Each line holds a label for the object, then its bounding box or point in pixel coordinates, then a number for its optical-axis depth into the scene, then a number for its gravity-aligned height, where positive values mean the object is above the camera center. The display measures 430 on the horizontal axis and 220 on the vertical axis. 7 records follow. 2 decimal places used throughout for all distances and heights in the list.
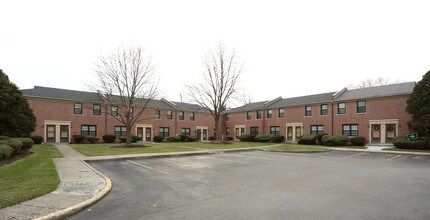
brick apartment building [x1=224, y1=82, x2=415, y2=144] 29.92 +0.59
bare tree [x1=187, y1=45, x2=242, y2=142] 35.75 +3.79
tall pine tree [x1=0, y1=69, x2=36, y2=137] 18.48 +0.36
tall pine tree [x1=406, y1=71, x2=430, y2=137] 23.45 +1.13
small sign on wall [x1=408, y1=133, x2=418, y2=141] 25.46 -1.57
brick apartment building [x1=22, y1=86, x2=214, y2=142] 33.62 -0.01
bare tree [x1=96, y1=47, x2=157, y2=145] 28.84 +4.34
